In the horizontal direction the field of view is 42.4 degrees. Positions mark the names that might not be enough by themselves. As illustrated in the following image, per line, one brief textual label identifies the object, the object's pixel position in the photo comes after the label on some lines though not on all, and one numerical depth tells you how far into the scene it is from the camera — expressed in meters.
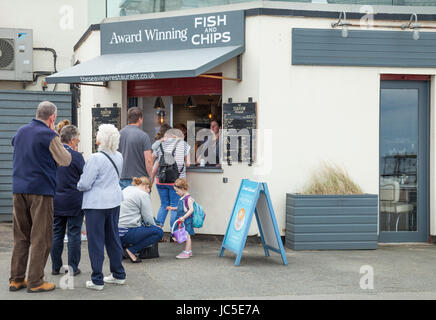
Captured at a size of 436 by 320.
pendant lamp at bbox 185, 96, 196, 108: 10.06
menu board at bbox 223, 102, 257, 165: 8.95
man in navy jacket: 5.73
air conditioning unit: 13.59
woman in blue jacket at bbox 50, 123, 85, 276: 6.36
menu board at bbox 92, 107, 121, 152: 10.20
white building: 8.93
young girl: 7.86
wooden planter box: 8.35
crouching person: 7.25
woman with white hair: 5.92
